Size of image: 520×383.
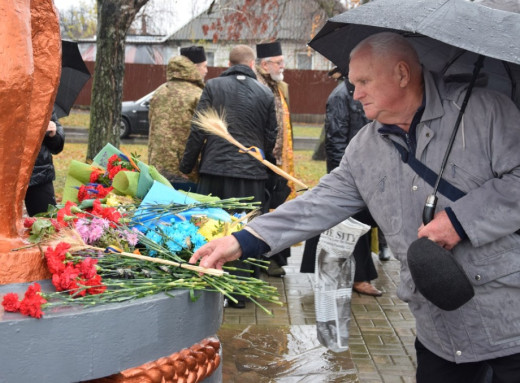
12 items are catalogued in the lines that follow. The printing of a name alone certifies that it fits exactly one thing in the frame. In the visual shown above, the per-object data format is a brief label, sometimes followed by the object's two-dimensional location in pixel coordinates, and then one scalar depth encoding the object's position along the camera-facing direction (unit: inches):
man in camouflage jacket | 275.9
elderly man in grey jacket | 102.9
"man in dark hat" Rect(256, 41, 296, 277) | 284.0
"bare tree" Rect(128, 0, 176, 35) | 1202.6
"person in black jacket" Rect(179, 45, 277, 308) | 246.8
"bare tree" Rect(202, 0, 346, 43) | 723.1
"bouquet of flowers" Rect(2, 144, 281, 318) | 107.3
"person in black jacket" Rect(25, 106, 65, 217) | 208.2
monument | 98.1
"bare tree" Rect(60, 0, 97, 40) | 1508.4
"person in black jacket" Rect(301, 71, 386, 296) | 260.4
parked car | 933.2
